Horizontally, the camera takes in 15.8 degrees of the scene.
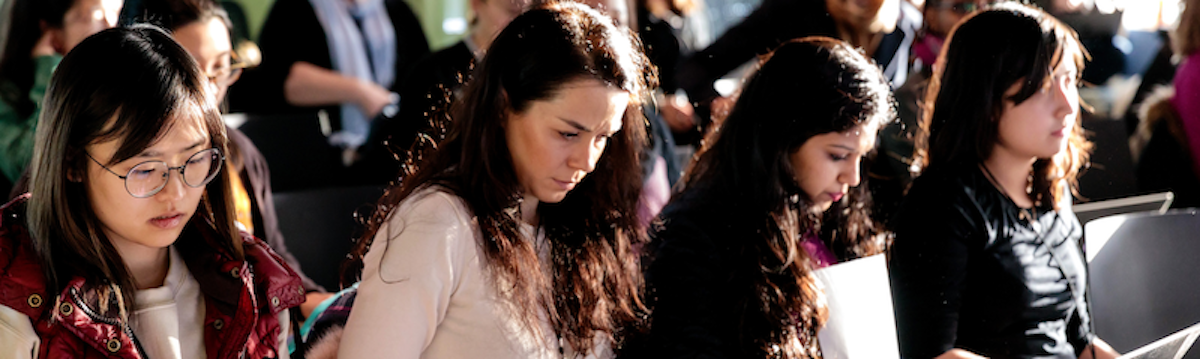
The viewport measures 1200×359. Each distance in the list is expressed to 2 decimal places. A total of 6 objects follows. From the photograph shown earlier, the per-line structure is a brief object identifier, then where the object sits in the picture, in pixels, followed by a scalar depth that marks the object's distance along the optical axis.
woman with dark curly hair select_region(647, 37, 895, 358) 6.46
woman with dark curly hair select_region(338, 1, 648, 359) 6.12
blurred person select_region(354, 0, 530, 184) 7.07
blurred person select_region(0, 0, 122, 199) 6.54
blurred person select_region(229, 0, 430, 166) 8.45
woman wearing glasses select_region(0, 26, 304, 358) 5.89
